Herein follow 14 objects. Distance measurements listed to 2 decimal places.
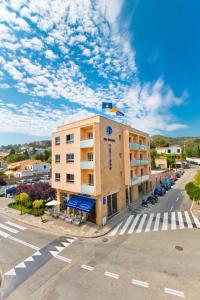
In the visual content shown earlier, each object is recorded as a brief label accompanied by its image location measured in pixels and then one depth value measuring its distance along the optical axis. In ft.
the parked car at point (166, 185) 133.01
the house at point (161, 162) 240.73
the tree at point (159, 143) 363.35
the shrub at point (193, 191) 87.99
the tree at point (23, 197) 93.89
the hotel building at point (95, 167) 71.97
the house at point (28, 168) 226.38
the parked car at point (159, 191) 117.22
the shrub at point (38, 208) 87.39
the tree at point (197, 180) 81.29
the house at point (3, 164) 336.70
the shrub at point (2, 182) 169.24
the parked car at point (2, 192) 141.65
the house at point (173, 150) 296.16
